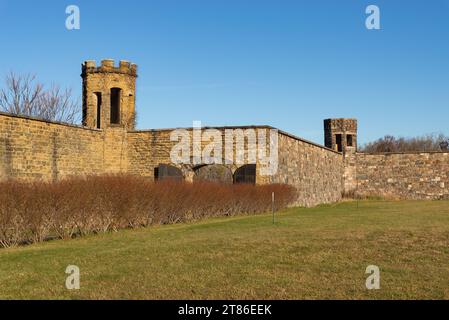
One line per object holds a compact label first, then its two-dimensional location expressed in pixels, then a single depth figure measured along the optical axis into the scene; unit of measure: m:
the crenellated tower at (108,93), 28.47
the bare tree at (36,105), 47.09
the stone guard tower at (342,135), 45.38
